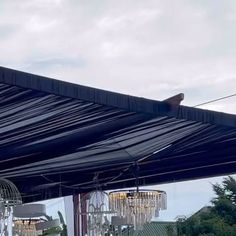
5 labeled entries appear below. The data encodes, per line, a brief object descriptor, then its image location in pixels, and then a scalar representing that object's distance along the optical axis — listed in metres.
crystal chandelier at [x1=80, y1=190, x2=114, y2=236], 9.43
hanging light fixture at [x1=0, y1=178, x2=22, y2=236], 7.34
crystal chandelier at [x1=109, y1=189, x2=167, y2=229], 8.75
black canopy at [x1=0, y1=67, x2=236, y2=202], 6.44
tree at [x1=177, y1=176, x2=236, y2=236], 20.67
